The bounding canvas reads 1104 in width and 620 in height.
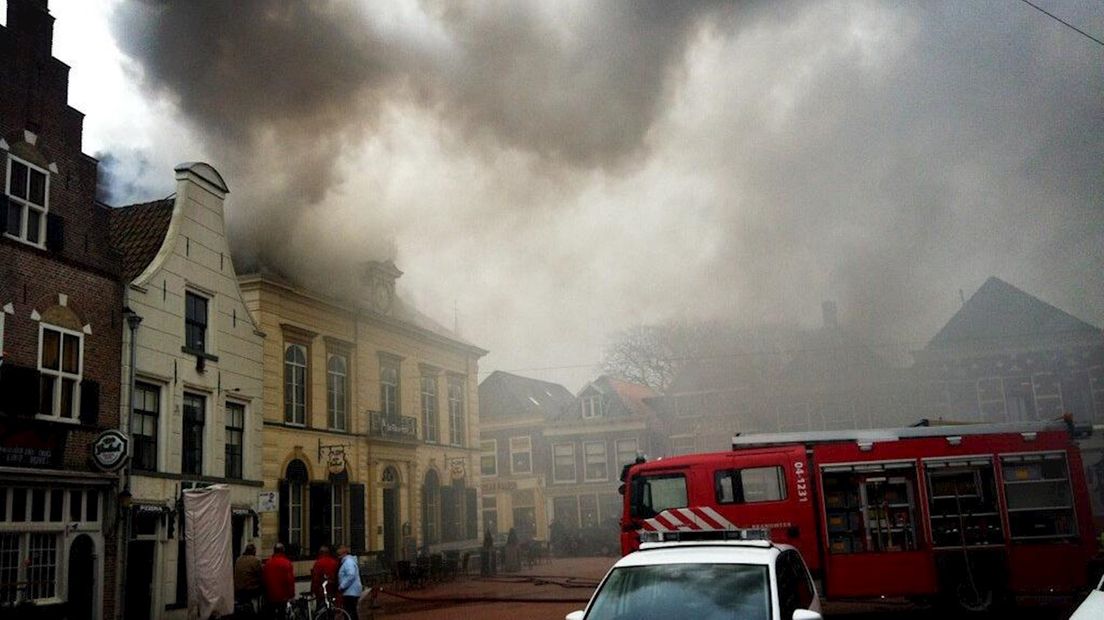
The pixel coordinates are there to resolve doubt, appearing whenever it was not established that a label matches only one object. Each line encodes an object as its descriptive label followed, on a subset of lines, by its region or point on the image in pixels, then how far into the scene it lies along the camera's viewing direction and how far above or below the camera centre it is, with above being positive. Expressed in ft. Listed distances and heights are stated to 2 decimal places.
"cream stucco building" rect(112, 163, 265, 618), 62.44 +10.58
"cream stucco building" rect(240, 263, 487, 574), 84.48 +9.76
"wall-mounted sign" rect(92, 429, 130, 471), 56.65 +4.75
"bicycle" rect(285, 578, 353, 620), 49.24 -4.70
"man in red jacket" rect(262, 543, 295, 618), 52.21 -3.27
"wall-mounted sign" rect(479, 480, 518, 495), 144.34 +3.96
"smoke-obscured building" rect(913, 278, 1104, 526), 140.87 +18.68
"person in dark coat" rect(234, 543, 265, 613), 52.54 -3.10
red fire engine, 48.24 -0.83
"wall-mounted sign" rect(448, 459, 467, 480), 114.62 +5.28
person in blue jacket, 49.47 -3.35
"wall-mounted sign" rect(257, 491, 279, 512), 69.97 +1.66
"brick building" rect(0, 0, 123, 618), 52.37 +11.12
